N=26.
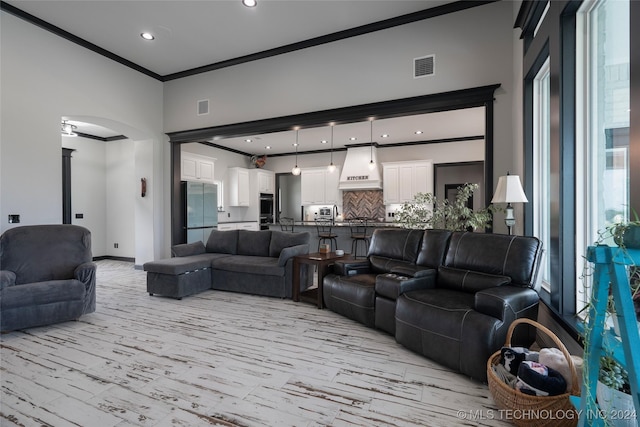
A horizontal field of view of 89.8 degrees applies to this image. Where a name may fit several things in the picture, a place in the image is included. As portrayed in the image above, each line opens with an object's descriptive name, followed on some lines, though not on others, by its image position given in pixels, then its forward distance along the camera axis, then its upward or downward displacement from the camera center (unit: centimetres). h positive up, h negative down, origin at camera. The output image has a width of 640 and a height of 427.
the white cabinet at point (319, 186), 938 +75
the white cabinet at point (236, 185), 912 +77
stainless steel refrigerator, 646 +7
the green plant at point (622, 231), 107 -7
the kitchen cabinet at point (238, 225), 868 -38
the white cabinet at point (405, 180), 820 +81
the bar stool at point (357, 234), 718 -52
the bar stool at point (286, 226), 821 -38
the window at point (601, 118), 180 +58
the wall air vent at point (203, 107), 588 +194
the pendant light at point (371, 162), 775 +124
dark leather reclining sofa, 224 -71
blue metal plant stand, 99 -40
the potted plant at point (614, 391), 119 -69
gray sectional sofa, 437 -75
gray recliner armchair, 317 -69
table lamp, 300 +18
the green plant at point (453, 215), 359 -6
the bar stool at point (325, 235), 732 -54
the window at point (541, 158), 310 +53
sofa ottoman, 432 -89
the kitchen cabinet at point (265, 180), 975 +100
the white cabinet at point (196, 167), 739 +109
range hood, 860 +108
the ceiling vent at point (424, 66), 417 +190
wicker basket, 161 -101
